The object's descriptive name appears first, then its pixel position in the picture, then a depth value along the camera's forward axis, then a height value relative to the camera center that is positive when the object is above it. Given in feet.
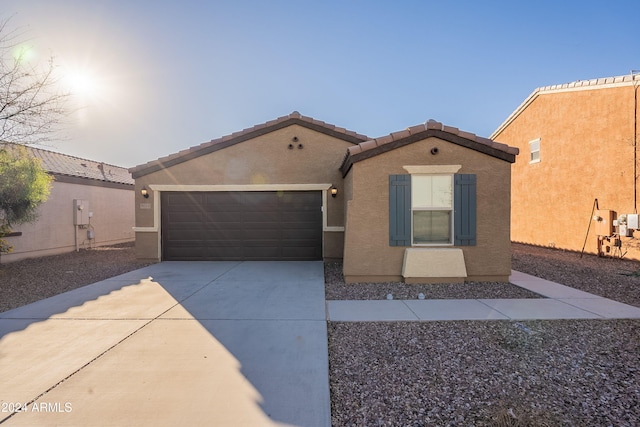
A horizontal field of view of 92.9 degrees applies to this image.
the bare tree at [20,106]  26.37 +8.93
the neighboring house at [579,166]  32.35 +5.37
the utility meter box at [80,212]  40.63 -0.74
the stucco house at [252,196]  32.53 +1.24
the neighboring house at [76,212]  35.96 -0.82
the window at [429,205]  22.41 +0.26
